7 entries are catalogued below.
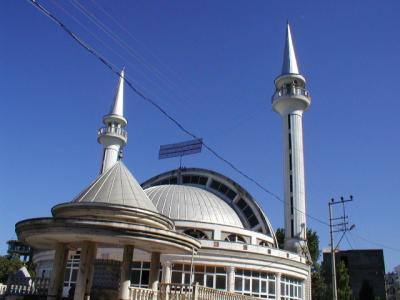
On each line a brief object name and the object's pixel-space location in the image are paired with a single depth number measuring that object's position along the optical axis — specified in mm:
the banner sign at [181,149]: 54822
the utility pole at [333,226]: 29820
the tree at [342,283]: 47062
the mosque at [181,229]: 16734
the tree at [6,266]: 62312
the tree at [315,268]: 51188
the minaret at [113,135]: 52647
